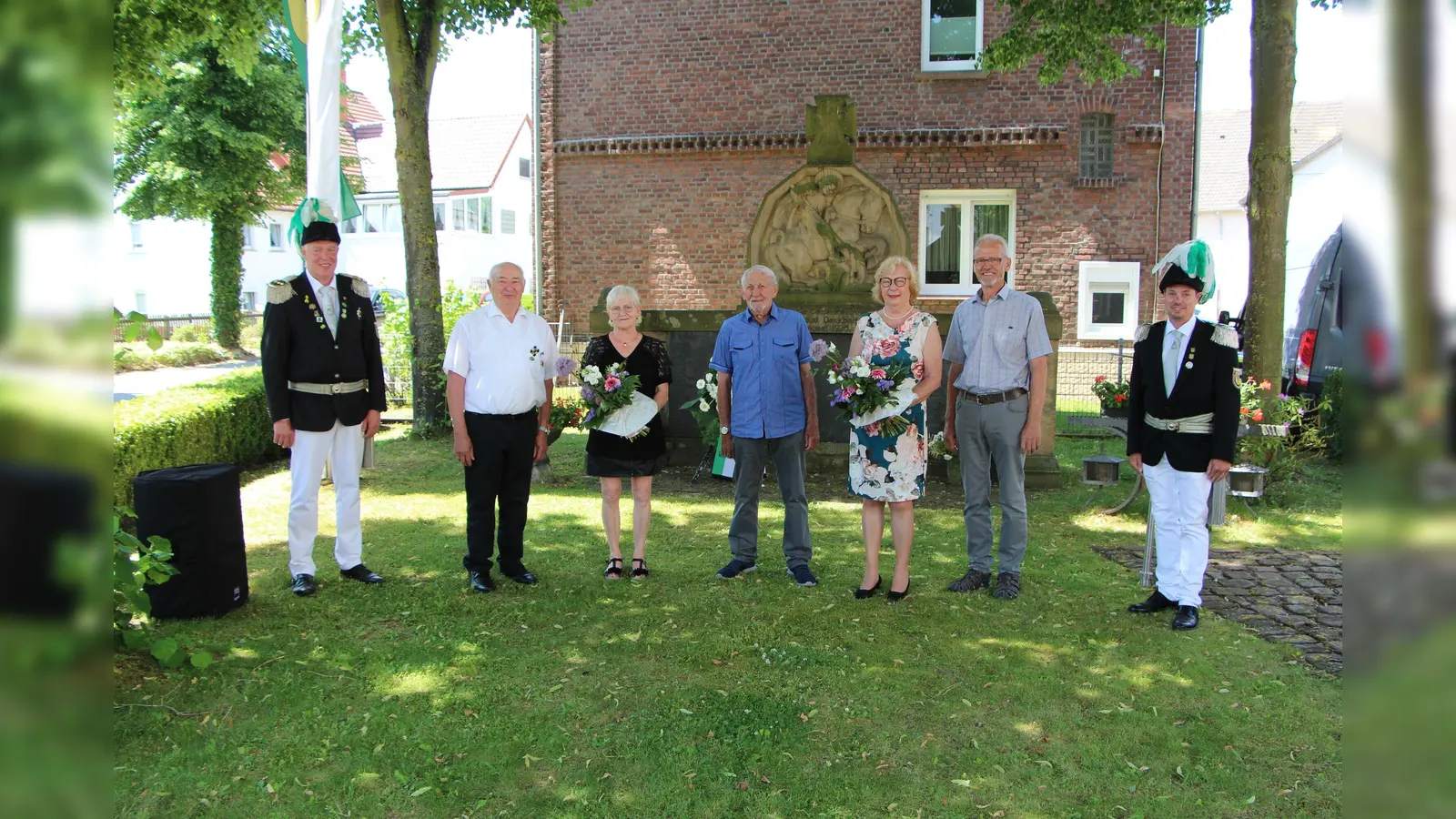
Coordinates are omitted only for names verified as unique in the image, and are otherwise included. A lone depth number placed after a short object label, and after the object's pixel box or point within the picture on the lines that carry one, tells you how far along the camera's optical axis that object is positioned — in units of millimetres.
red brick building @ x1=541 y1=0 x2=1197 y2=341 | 18047
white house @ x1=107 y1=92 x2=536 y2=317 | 37375
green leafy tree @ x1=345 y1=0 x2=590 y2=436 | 12242
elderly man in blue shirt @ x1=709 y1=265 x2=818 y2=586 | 6426
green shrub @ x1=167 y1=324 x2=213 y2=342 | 30234
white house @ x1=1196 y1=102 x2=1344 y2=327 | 33312
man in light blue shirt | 6055
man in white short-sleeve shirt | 6129
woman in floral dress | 5945
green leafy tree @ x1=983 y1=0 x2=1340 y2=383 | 8719
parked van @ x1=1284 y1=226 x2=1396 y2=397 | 11719
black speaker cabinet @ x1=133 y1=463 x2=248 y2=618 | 5395
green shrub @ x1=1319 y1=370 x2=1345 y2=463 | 10602
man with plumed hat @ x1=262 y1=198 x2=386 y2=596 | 6027
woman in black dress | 6426
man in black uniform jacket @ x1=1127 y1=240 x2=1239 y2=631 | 5344
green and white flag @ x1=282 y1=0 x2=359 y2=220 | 8219
